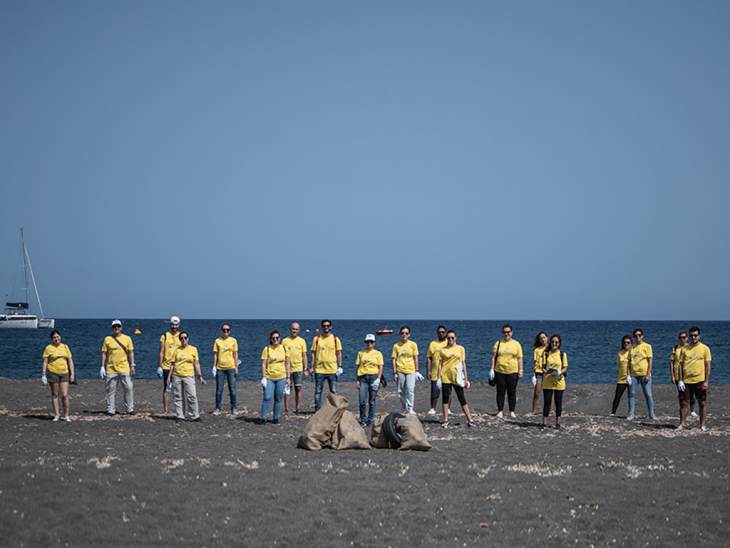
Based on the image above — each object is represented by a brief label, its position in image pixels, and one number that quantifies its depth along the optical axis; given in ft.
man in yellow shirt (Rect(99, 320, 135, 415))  67.10
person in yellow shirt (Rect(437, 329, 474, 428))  62.64
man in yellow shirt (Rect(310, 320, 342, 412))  67.87
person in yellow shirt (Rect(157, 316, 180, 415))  67.31
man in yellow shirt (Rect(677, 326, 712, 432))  60.34
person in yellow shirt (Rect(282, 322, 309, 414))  70.08
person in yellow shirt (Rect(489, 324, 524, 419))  68.18
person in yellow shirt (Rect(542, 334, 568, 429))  61.46
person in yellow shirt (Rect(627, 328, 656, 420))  68.59
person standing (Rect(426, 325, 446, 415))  65.77
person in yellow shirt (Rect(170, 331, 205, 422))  64.54
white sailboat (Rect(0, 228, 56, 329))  407.44
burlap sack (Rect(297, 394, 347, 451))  51.06
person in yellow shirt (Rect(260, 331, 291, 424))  63.52
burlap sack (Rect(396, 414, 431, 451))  50.31
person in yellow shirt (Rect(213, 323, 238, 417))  67.41
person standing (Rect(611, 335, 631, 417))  69.45
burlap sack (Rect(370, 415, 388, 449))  51.55
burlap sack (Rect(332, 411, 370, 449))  51.11
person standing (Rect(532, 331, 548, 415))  68.63
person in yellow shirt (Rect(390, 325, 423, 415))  63.67
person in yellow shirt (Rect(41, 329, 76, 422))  62.49
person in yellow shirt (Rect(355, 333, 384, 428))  61.16
